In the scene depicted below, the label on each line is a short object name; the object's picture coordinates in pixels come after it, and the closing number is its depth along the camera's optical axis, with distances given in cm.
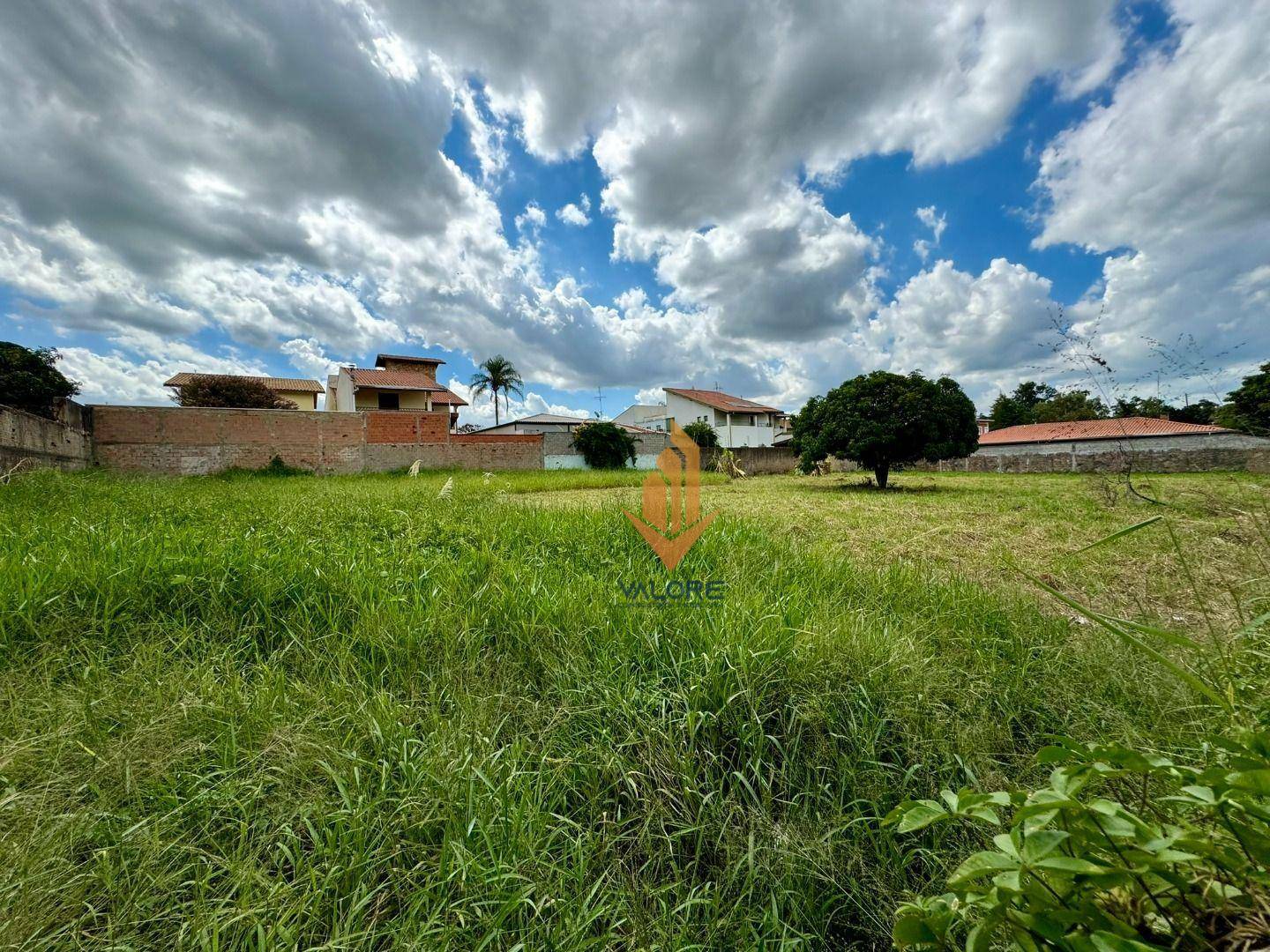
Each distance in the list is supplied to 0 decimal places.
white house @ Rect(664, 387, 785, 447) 3391
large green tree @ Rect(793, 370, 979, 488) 1219
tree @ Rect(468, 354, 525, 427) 3784
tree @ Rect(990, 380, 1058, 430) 3931
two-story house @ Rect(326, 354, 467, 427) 2769
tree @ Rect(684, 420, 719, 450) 2728
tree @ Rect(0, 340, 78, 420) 1189
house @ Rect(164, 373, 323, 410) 3300
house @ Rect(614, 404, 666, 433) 3794
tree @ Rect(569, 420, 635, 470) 2088
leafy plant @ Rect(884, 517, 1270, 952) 59
